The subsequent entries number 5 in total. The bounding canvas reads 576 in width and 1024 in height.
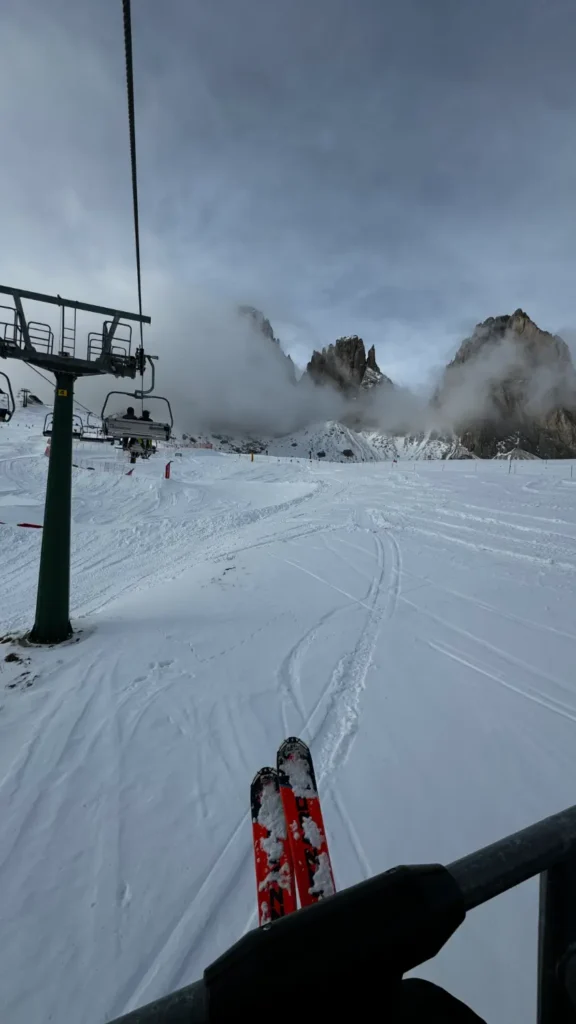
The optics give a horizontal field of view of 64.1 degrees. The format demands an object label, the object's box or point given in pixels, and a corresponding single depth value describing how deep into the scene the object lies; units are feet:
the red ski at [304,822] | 6.02
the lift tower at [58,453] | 22.39
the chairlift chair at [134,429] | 36.47
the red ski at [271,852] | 5.76
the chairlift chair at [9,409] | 26.99
